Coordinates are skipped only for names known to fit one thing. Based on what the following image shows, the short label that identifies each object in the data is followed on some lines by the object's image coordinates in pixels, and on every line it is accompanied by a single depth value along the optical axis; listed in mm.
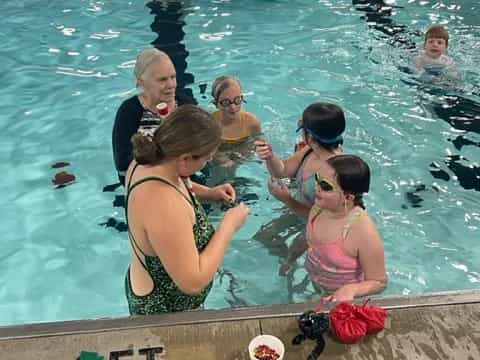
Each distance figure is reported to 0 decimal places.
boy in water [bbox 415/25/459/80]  7199
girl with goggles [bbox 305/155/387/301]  3281
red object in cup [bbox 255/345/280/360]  2604
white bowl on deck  2628
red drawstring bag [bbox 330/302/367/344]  2773
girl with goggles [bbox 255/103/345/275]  3754
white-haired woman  4125
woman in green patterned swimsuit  2564
